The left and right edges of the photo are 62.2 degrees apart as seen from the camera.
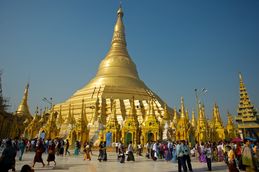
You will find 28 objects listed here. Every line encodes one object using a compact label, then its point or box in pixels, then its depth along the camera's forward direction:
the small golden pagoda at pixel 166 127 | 28.23
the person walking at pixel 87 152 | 15.06
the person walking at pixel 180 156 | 9.55
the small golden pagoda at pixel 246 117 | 29.52
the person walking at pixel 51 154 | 11.72
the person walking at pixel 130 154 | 15.06
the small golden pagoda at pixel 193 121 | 34.56
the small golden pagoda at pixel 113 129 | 28.15
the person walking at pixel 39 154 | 10.85
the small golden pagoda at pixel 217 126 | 30.58
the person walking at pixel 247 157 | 7.58
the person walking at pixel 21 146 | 15.05
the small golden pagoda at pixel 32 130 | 33.06
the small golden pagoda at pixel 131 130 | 27.88
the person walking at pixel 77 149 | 20.15
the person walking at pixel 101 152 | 14.64
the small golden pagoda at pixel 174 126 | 28.40
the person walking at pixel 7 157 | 6.51
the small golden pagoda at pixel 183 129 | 27.08
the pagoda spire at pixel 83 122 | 29.65
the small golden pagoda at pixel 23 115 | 39.41
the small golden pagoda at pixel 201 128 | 28.05
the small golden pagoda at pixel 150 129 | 27.48
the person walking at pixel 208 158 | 10.92
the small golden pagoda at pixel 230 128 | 32.82
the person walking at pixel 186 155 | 9.64
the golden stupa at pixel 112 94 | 35.25
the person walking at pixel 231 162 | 7.73
